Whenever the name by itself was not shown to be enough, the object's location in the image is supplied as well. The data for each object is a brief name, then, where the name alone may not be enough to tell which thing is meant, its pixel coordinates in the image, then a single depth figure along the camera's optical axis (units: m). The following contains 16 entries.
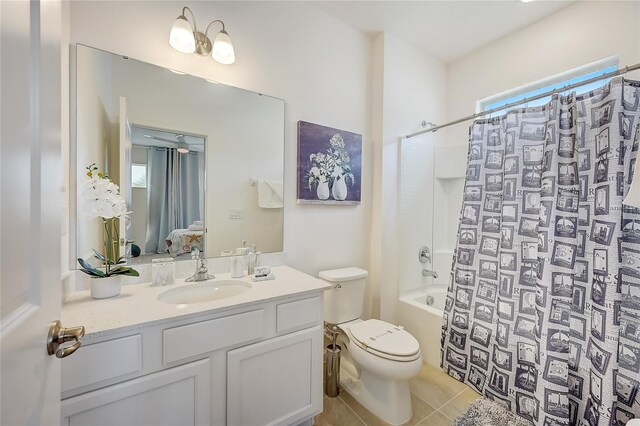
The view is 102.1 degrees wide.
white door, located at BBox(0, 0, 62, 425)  0.41
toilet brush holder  1.72
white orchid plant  1.16
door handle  0.56
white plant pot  1.14
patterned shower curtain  1.21
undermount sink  1.31
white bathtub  2.01
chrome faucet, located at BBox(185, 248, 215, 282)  1.43
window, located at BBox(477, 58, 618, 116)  1.81
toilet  1.48
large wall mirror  1.28
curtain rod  1.19
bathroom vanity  0.89
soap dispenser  1.61
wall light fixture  1.39
